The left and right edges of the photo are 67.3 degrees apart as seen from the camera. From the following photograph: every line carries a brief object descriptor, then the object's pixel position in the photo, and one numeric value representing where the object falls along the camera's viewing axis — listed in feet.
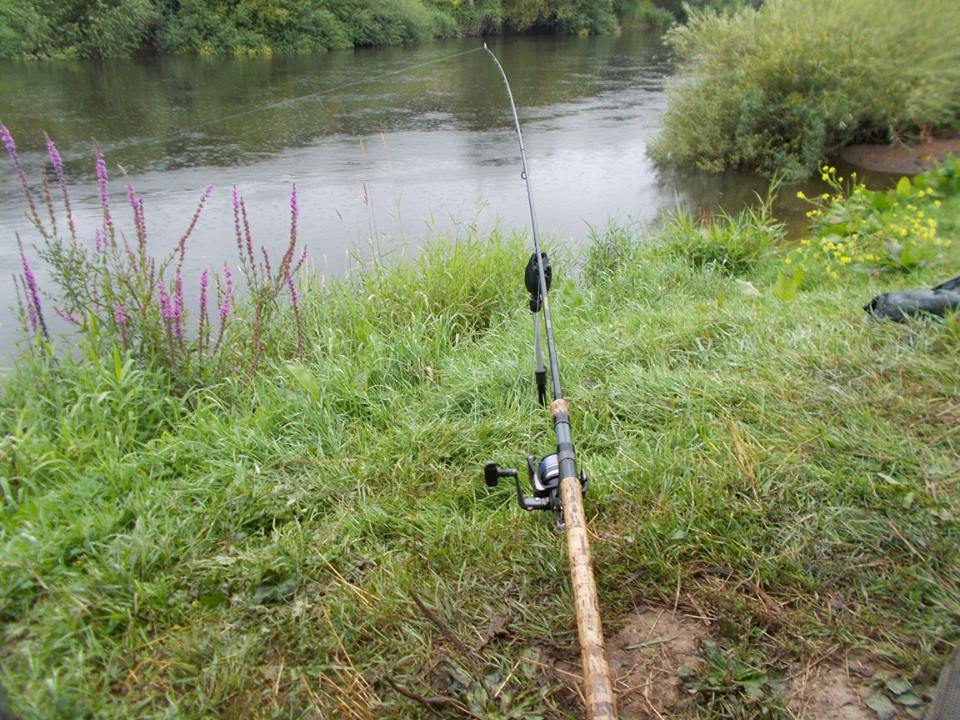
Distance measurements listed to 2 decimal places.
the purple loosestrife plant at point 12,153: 10.55
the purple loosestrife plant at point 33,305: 10.50
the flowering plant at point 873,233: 14.76
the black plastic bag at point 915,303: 9.39
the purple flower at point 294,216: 11.83
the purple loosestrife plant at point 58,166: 10.77
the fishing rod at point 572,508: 3.82
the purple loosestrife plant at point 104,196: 10.82
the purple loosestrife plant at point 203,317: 10.54
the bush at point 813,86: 28.43
